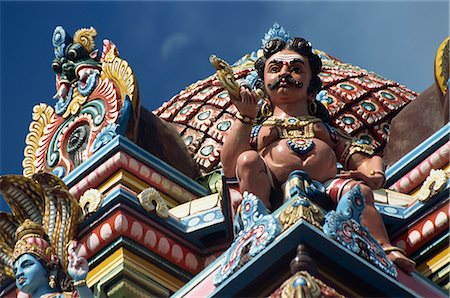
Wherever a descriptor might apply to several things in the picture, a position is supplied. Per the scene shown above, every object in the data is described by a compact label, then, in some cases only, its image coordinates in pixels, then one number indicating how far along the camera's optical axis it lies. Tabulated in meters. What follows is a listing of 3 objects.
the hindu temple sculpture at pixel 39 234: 15.07
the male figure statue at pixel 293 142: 13.65
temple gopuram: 12.45
